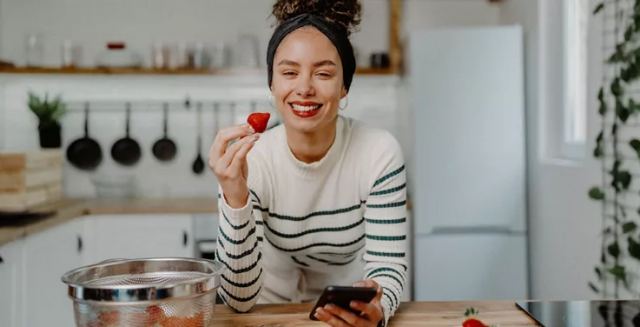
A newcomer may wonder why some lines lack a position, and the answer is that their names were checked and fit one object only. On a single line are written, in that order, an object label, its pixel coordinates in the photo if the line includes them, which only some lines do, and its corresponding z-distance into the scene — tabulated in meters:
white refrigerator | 2.99
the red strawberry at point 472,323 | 1.00
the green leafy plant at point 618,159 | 2.06
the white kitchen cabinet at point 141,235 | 3.01
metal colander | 0.84
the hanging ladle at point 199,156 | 3.57
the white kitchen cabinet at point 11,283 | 2.08
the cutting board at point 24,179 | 2.44
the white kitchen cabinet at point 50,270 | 2.32
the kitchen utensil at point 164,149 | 3.57
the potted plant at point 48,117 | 3.36
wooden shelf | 3.36
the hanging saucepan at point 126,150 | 3.55
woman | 1.16
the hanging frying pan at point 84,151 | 3.54
